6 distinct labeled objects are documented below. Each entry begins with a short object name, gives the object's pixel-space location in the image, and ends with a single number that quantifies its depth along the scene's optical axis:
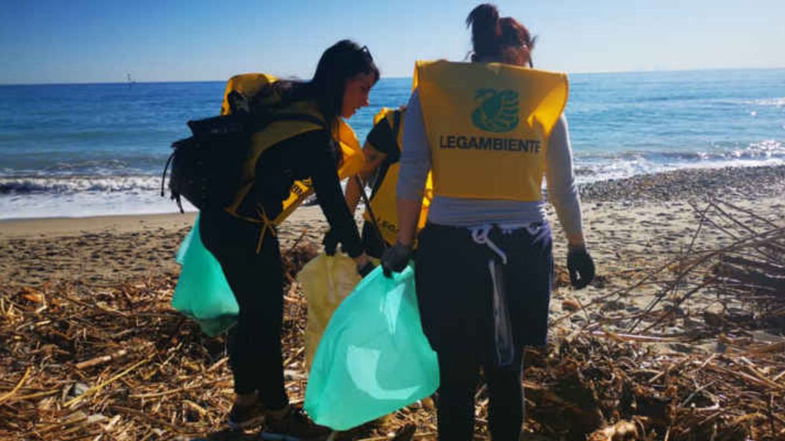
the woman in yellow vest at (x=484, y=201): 2.04
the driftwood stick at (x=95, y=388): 3.14
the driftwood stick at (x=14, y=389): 3.07
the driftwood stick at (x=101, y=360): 3.54
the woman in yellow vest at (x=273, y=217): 2.50
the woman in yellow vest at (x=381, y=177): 2.92
